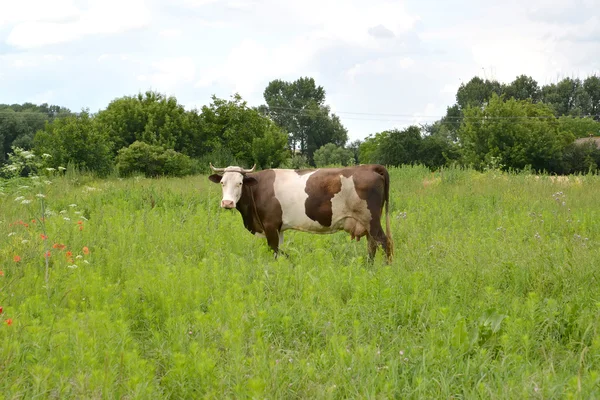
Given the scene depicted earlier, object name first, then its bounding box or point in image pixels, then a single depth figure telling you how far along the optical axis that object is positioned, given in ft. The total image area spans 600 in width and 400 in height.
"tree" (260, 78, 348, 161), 282.36
